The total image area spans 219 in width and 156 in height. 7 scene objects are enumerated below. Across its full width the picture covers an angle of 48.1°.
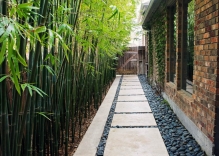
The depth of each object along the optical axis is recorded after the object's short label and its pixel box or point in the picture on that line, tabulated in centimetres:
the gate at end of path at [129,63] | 1205
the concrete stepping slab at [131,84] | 789
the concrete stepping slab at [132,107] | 419
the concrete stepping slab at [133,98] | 517
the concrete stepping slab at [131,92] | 606
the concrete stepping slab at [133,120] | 334
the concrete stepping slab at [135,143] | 236
